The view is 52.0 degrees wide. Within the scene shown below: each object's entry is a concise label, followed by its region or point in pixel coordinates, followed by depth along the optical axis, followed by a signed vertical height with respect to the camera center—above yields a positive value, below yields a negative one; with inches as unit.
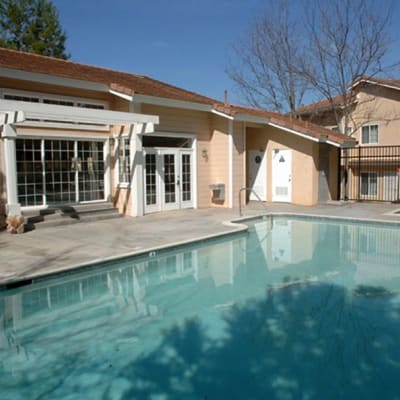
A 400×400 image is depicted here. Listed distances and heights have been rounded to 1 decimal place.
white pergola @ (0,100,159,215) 360.8 +62.8
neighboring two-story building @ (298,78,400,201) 759.7 +84.4
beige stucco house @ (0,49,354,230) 422.6 +43.7
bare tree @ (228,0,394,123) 772.6 +243.1
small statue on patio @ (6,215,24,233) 386.7 -38.3
